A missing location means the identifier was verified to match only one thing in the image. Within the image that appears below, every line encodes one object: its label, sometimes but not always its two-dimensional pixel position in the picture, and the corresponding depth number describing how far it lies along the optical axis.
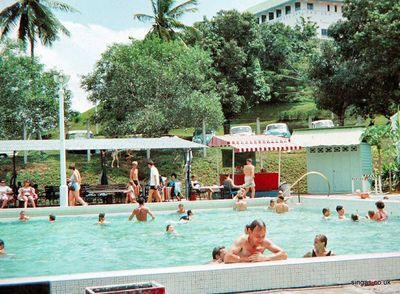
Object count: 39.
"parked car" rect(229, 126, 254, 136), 36.12
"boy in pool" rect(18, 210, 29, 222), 18.12
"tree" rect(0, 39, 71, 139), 30.27
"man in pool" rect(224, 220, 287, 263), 8.07
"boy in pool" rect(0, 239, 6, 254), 11.84
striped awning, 24.28
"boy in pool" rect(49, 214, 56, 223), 17.77
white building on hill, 68.88
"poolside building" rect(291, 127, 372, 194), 24.21
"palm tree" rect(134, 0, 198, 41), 38.97
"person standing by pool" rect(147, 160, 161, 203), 20.80
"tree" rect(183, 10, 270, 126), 41.78
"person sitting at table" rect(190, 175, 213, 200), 23.39
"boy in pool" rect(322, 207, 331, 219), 16.70
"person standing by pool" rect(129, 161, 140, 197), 21.70
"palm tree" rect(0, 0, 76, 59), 33.38
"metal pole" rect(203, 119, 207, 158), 29.87
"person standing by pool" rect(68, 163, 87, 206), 20.34
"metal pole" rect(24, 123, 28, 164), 29.73
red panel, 23.77
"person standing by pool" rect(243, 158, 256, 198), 21.50
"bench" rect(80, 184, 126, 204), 21.81
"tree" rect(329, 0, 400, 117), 31.92
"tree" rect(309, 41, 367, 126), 35.09
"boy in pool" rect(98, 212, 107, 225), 16.94
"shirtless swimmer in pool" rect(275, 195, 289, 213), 19.23
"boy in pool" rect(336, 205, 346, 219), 15.98
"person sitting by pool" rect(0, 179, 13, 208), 20.70
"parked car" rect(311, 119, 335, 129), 36.31
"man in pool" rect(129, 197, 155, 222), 17.27
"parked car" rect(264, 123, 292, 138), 37.22
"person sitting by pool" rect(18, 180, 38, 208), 20.81
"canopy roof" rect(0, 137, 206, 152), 21.95
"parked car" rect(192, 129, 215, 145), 31.86
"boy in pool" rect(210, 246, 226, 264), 8.86
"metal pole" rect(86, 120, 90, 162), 30.36
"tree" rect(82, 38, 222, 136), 30.72
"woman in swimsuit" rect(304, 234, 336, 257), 8.79
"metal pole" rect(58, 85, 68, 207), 19.45
